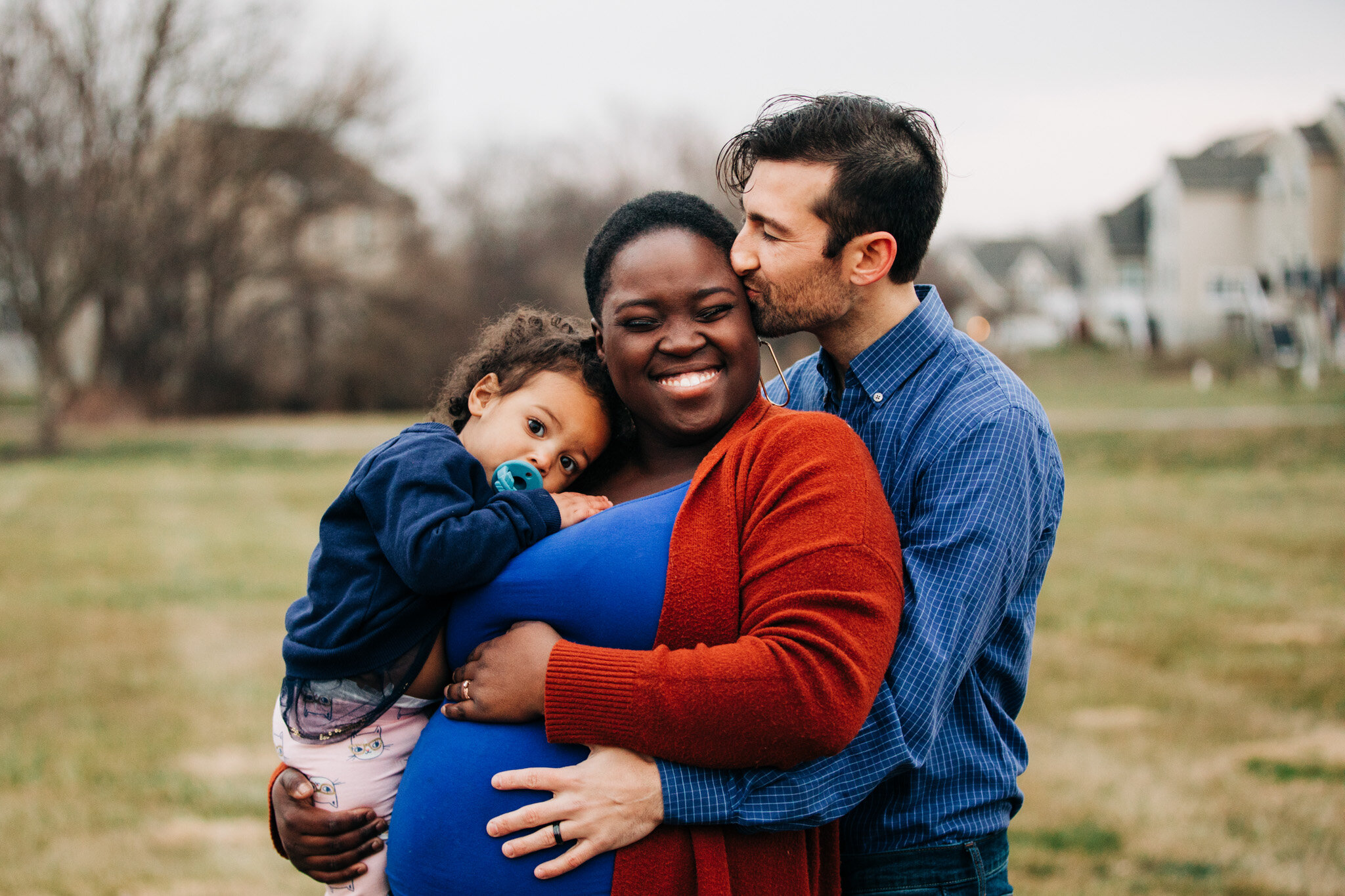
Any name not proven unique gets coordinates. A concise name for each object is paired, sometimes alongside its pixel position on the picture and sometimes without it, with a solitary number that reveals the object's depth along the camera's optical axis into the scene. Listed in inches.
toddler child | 76.9
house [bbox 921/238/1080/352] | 2050.9
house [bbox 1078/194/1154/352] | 1888.5
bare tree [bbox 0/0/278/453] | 815.7
